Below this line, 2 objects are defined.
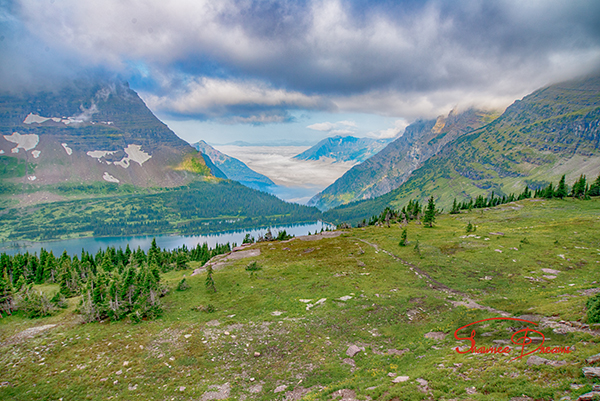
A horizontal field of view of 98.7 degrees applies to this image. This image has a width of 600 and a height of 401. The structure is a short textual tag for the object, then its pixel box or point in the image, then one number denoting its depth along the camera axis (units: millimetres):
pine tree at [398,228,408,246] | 62275
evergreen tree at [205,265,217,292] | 44156
